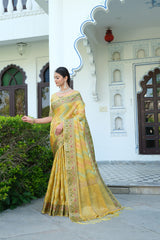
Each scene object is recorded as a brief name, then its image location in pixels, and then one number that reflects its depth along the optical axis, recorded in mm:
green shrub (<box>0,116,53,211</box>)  2996
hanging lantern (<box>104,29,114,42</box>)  6547
